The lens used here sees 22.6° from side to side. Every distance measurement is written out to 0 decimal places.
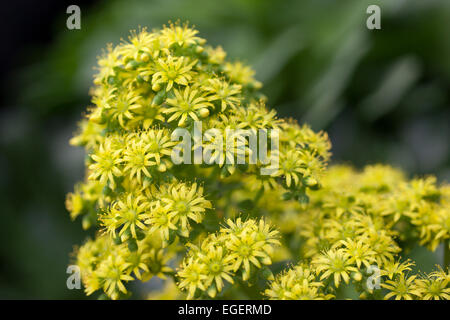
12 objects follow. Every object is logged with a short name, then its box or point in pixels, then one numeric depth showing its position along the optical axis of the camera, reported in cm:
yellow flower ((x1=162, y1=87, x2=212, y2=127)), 35
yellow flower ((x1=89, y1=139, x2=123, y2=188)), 35
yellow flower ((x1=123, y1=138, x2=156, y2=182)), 35
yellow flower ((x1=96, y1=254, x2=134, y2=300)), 36
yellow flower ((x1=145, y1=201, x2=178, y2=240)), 35
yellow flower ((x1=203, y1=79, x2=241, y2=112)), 36
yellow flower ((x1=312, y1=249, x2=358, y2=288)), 35
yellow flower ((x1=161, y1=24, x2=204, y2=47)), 37
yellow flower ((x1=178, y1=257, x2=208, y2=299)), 34
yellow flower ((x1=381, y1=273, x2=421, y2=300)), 35
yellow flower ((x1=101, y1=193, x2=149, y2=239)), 35
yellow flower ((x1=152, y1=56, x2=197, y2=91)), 36
